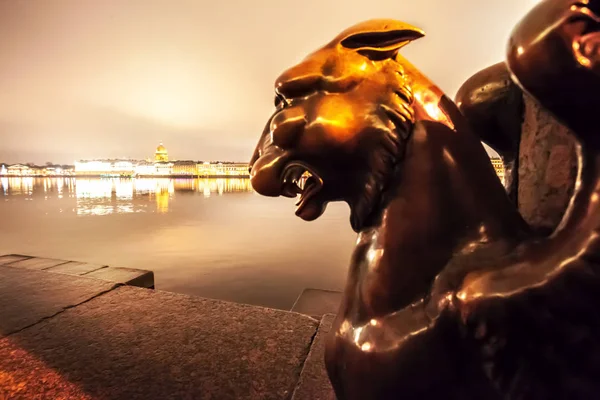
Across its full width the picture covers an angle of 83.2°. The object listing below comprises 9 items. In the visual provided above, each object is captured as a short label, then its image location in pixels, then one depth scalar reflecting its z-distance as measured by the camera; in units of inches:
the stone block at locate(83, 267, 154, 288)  133.3
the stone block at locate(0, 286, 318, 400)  57.0
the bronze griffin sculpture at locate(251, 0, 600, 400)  19.0
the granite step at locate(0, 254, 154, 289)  136.6
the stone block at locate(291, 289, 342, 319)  116.2
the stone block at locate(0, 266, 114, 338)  85.7
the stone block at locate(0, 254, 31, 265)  163.9
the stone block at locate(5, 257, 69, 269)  154.7
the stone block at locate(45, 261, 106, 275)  146.6
